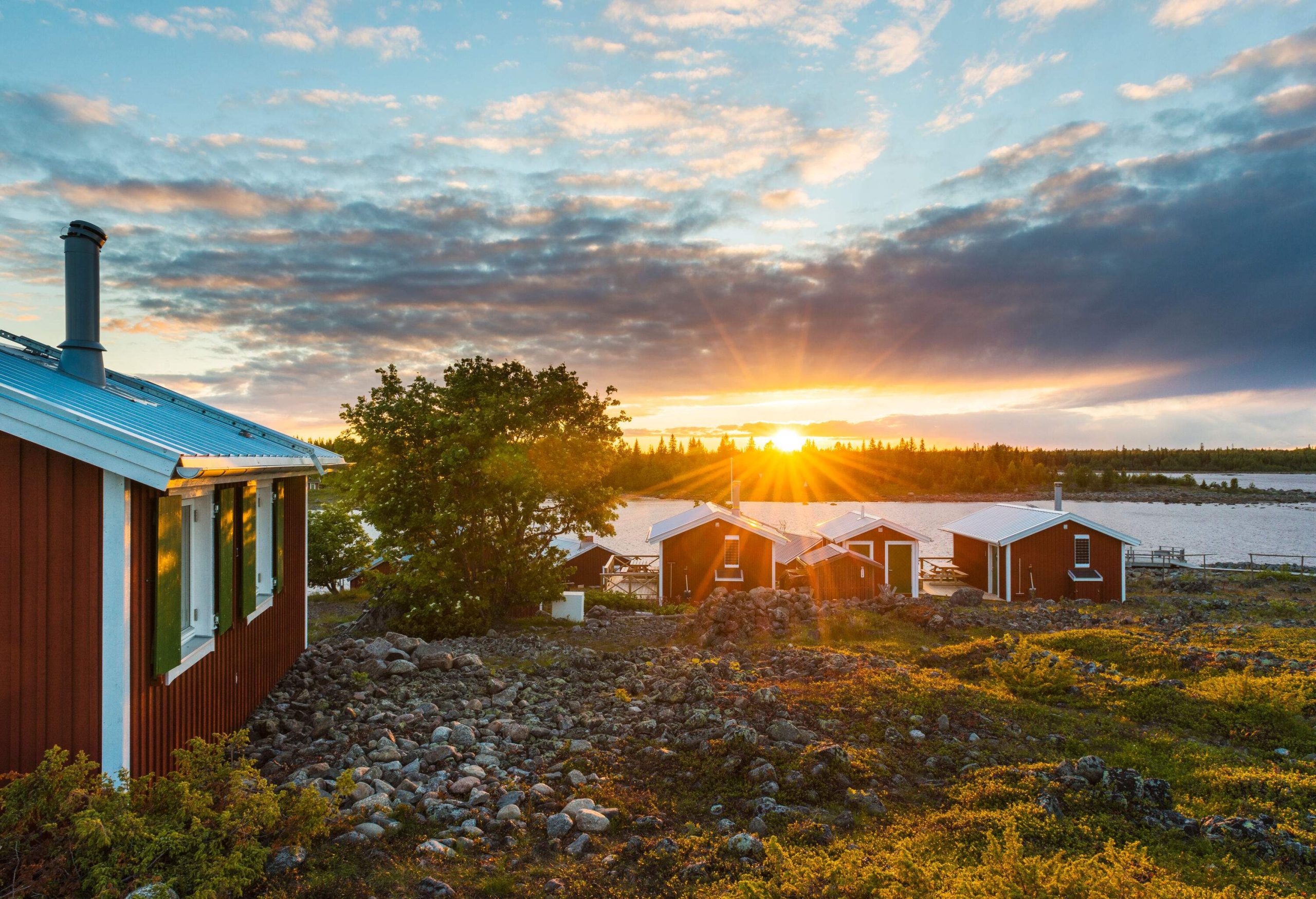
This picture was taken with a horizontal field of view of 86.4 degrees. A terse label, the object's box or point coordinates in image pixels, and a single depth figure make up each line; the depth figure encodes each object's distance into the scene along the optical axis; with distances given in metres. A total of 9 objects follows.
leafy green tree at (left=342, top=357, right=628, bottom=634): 17.89
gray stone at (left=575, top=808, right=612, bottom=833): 6.21
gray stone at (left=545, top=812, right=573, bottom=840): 6.14
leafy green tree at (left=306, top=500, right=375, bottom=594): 33.19
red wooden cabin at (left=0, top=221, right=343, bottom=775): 5.25
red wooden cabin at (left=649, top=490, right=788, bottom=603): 27.97
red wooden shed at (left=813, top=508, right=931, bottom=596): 29.72
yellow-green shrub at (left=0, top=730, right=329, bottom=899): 4.43
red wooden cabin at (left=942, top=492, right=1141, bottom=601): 29.56
